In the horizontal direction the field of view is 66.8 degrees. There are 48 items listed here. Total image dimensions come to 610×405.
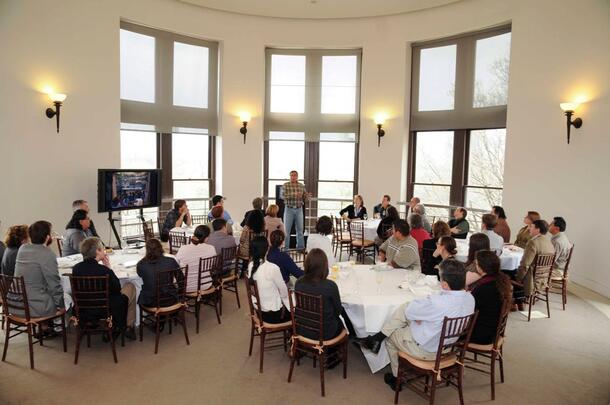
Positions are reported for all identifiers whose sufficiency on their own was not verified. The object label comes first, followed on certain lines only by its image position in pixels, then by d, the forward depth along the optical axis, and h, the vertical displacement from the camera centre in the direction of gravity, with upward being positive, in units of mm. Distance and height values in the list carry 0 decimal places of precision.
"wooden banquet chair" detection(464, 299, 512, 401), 3924 -1437
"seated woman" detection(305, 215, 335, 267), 5688 -731
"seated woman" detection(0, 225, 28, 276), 4855 -826
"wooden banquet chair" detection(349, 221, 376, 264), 8234 -1090
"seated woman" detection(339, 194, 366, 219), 9328 -631
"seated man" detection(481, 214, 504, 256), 5997 -647
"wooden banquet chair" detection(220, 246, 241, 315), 6094 -1260
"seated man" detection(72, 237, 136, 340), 4430 -1237
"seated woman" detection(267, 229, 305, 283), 4711 -830
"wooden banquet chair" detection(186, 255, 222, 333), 5375 -1296
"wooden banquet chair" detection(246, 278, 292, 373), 4422 -1440
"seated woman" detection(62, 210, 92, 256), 5715 -768
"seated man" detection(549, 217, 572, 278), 6352 -824
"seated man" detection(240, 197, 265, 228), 7543 -453
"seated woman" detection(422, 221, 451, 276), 5785 -876
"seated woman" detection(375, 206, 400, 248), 7644 -752
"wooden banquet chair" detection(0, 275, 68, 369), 4383 -1347
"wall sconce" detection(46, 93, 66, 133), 8008 +1191
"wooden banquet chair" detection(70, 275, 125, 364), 4418 -1300
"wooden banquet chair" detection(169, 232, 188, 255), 6840 -1007
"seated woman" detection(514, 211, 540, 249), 6582 -732
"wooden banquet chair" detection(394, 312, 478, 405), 3633 -1466
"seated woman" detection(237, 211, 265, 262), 6488 -806
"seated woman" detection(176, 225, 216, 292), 5344 -930
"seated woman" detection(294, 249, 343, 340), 3957 -927
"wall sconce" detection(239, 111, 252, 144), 10703 +1298
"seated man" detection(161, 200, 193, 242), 7605 -726
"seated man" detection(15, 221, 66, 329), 4543 -1011
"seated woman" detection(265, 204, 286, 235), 7277 -683
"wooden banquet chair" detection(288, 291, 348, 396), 3959 -1348
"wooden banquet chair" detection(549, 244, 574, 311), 6320 -1319
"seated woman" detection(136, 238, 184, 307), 4777 -990
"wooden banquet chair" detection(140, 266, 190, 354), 4773 -1344
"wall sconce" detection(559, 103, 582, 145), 7453 +1172
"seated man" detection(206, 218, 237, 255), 6164 -839
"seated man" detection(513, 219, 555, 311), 5871 -897
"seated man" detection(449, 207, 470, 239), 7457 -721
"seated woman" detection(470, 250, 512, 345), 3861 -913
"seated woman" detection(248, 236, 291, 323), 4422 -1117
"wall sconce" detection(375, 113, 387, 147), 10742 +1345
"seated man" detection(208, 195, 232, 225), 7545 -598
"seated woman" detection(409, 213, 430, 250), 6148 -663
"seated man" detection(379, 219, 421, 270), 5242 -798
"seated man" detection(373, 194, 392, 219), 9227 -587
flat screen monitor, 8273 -309
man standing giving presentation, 8938 -537
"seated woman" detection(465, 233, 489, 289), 4789 -654
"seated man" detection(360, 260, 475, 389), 3613 -1036
